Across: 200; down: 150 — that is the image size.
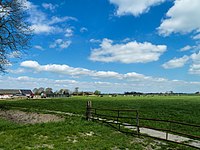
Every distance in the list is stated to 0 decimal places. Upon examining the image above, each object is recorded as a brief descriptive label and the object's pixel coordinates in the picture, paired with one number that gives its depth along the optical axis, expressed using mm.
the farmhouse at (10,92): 103936
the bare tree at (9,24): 19308
